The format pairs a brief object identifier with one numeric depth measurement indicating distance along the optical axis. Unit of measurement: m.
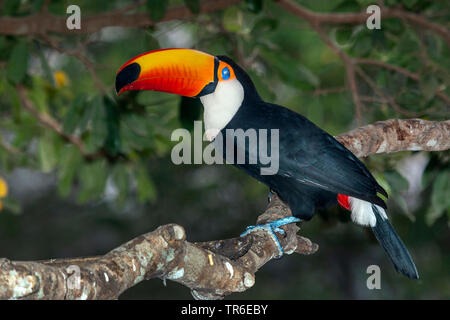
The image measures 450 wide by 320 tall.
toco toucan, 3.21
